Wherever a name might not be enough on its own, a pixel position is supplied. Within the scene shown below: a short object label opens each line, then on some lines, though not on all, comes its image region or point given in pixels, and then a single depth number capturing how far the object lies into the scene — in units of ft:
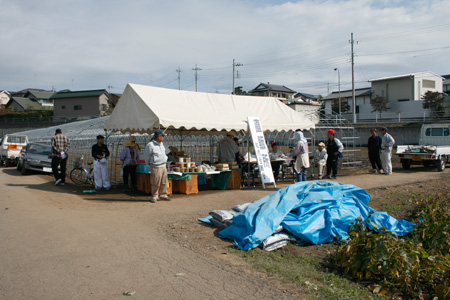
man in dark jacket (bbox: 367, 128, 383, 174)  47.57
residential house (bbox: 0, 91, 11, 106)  249.14
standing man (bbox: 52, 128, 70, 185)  39.75
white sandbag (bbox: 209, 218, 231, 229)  22.23
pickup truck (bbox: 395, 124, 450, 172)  49.70
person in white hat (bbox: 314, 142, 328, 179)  43.59
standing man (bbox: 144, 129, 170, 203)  30.17
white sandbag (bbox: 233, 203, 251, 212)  23.52
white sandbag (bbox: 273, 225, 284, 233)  19.53
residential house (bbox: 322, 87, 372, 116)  146.66
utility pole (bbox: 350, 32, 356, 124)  115.69
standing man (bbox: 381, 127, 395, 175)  46.26
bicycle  41.47
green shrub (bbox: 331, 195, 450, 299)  13.99
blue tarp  19.11
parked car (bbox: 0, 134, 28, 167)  69.67
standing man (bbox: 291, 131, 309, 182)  38.42
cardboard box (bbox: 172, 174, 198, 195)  34.83
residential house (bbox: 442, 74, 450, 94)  149.79
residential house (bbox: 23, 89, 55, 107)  208.42
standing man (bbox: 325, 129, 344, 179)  43.68
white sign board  36.14
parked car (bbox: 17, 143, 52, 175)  53.21
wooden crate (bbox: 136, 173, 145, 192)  36.11
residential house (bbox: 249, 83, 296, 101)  196.44
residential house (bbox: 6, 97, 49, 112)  196.29
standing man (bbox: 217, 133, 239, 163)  40.73
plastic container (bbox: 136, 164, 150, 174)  34.58
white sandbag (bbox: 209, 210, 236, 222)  22.35
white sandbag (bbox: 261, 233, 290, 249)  18.59
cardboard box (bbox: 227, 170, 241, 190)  38.11
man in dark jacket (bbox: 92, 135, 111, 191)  37.52
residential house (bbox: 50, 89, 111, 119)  161.89
